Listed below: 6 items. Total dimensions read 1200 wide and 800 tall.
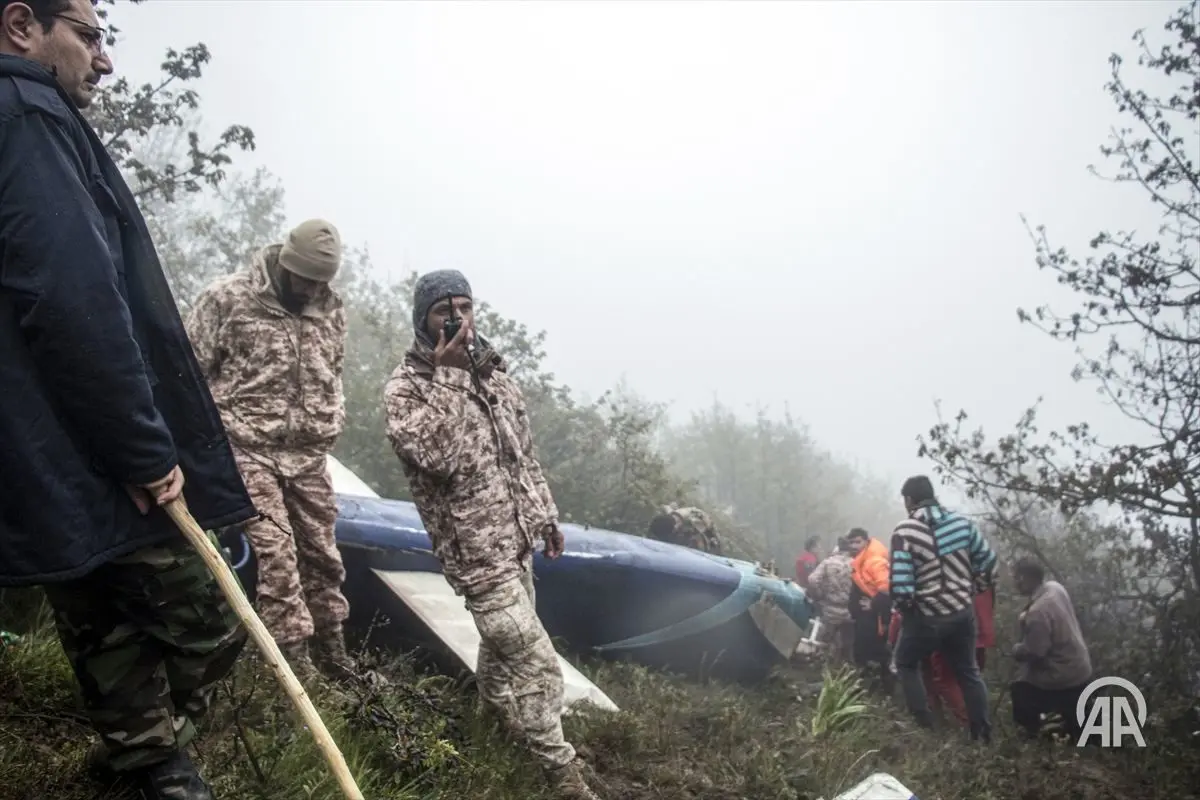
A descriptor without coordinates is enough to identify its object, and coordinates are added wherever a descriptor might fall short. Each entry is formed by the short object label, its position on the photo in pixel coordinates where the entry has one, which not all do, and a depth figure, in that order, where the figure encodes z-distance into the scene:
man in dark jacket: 1.70
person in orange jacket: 8.38
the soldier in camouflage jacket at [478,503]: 3.41
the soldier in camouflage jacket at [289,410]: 3.57
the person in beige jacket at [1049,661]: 6.57
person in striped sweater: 6.20
